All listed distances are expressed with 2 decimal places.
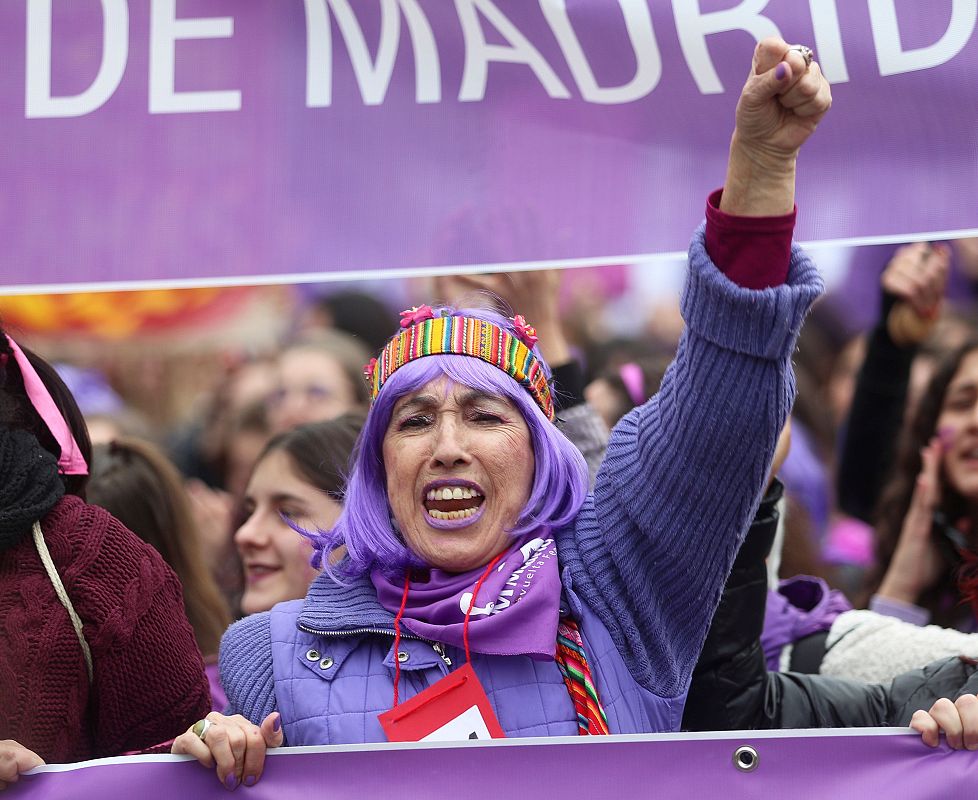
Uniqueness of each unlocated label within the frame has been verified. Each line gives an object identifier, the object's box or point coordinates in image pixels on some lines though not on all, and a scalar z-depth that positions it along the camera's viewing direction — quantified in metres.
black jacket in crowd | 5.58
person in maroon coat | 4.87
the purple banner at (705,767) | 4.38
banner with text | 5.77
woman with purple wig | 4.59
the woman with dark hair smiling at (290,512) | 7.70
